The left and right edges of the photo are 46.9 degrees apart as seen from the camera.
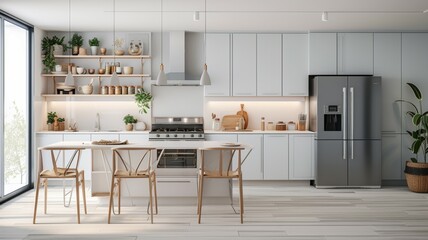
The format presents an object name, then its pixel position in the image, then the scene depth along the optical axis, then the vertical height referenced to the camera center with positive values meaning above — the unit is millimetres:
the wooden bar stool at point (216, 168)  5449 -591
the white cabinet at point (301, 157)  8062 -610
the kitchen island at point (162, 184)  6258 -813
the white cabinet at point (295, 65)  8305 +922
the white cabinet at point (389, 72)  8211 +794
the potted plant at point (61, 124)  8227 -67
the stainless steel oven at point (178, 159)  6383 -508
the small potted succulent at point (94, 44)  8188 +1261
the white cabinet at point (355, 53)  8195 +1108
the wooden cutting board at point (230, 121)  8461 -20
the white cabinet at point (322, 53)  8188 +1107
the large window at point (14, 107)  6629 +196
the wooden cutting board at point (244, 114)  8492 +100
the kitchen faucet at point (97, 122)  8387 -43
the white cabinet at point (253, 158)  8055 -625
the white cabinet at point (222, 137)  8039 -280
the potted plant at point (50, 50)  8062 +1159
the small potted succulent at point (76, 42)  8203 +1296
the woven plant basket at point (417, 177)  7461 -871
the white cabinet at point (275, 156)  8055 -592
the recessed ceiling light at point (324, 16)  6477 +1366
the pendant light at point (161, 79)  5926 +494
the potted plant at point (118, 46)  8211 +1243
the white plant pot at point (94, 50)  8209 +1165
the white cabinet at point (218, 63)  8273 +954
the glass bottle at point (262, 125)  8461 -90
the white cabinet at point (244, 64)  8297 +931
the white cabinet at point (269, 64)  8312 +939
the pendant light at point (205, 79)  5886 +488
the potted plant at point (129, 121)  8281 -18
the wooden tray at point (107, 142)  5849 -266
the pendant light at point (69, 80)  5832 +474
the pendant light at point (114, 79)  5906 +493
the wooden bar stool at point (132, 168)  5430 -580
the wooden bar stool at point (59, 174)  5390 -595
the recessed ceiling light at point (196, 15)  6369 +1362
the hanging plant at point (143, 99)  8227 +350
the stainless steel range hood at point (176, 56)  8180 +1061
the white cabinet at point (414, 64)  8211 +925
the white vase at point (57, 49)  8109 +1169
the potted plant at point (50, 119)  8180 +1
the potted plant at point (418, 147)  7484 -439
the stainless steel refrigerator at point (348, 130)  7824 -164
